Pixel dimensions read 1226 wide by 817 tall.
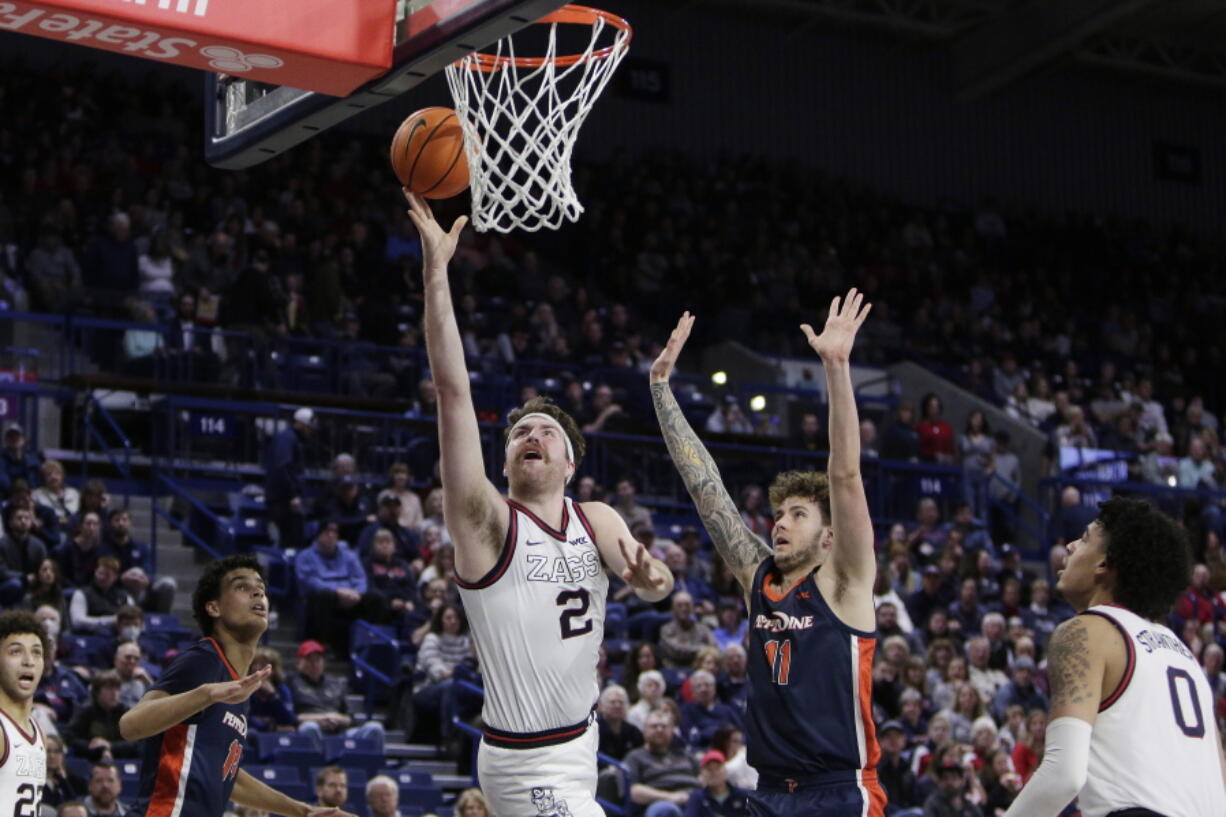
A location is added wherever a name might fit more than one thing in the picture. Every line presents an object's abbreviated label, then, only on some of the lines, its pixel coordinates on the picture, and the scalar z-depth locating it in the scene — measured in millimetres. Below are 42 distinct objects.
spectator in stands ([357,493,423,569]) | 14694
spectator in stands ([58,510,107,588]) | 13023
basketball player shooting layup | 5824
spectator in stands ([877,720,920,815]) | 13414
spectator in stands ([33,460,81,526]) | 13836
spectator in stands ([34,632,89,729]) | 11430
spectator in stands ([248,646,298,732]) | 12141
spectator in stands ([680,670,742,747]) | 13430
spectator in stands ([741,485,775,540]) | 16703
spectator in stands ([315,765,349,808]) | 10797
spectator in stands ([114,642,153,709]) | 11539
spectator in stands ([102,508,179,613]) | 13336
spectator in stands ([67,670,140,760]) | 11273
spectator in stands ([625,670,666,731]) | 13156
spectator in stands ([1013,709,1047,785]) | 13945
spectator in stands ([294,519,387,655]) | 14031
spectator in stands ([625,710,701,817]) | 12328
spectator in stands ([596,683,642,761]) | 12898
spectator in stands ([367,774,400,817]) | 11023
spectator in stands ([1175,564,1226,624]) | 17844
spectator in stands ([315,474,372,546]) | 15125
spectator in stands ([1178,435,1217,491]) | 21500
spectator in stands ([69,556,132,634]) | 12594
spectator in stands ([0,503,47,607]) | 12406
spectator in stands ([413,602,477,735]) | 13266
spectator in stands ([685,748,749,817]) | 12117
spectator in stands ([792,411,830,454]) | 19141
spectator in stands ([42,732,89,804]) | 10289
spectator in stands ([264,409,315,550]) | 14875
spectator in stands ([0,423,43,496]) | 13855
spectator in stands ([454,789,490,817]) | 10797
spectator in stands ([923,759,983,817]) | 12797
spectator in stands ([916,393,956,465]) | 20312
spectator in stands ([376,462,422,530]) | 15156
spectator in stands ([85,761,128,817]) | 10312
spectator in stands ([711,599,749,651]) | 15094
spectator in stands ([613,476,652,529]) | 15953
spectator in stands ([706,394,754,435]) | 19500
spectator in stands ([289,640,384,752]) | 12547
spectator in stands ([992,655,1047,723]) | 15438
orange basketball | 6617
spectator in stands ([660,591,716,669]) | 14453
